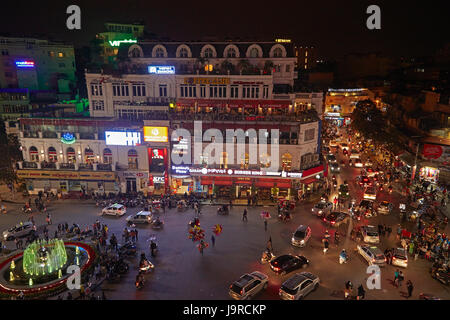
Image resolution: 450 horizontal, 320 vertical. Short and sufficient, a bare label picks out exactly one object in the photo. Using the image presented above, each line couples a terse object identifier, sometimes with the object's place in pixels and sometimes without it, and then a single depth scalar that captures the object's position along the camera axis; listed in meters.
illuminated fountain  25.86
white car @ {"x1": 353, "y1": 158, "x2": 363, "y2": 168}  57.87
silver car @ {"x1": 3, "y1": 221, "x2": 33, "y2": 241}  32.16
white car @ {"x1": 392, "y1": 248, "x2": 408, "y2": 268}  26.47
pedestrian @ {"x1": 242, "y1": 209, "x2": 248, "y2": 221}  36.19
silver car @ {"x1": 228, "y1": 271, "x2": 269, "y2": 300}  22.19
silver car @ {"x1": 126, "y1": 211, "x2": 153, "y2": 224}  35.38
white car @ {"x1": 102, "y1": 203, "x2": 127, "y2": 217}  37.38
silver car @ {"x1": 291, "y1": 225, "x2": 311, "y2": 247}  30.27
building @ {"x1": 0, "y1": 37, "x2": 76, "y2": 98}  68.29
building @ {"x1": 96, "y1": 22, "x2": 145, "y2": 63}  79.07
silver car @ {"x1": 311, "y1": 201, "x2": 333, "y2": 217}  37.34
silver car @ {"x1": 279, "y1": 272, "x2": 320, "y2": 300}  22.16
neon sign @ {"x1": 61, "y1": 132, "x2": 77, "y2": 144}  43.38
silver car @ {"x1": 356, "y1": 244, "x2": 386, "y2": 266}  26.59
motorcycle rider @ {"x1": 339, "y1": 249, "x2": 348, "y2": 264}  27.28
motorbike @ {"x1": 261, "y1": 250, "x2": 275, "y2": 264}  27.44
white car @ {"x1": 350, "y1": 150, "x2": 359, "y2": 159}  61.15
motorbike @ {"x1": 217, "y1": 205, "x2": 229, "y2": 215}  38.19
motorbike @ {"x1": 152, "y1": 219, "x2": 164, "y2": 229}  34.34
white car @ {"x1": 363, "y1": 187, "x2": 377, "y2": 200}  42.28
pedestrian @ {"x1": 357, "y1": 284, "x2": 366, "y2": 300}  22.39
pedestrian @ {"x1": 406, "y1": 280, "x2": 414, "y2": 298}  22.62
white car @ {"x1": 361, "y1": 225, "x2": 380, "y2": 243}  30.67
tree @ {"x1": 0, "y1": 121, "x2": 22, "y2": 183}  44.38
